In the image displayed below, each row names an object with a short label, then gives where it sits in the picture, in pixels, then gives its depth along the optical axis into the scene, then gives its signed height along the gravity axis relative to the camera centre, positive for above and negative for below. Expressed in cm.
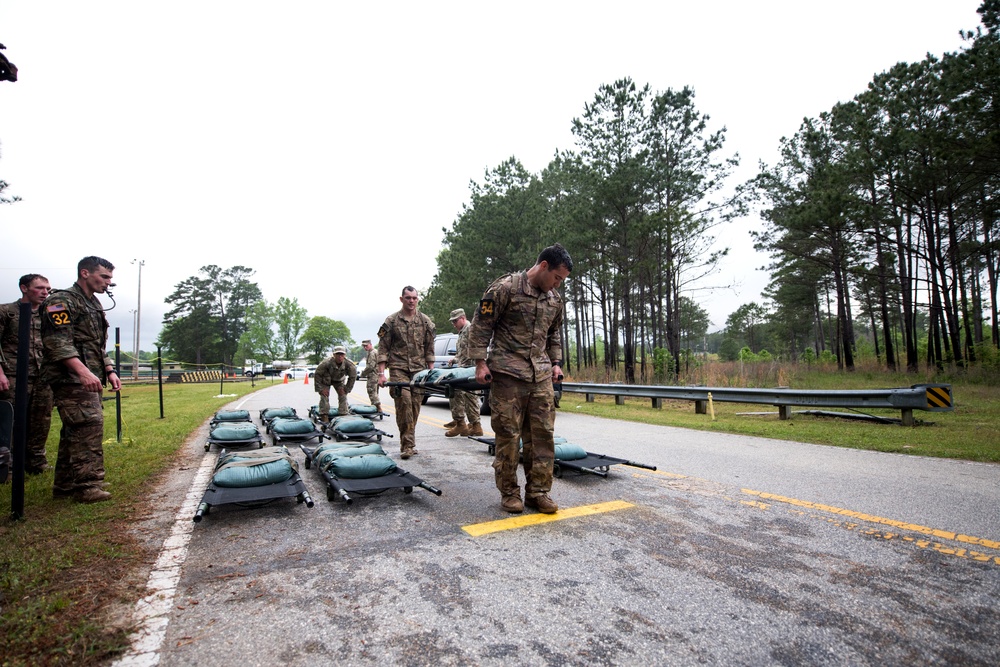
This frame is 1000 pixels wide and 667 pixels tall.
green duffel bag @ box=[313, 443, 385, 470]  495 -83
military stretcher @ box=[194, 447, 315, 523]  384 -92
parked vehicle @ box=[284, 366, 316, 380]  5380 +0
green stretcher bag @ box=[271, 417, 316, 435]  730 -80
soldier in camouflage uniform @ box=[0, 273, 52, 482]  525 +12
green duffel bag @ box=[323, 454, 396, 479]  452 -88
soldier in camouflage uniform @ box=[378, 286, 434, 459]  703 +37
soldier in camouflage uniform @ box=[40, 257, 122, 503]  423 -22
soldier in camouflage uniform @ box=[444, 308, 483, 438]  855 -80
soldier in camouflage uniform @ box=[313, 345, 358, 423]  987 -17
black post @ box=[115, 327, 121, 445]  752 +45
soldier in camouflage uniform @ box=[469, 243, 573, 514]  407 -3
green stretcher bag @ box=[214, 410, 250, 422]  823 -70
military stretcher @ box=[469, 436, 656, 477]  507 -102
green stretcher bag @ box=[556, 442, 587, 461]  517 -91
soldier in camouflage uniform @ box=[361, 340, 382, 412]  1167 -8
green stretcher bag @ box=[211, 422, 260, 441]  666 -79
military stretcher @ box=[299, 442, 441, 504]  423 -94
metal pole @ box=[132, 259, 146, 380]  5342 +721
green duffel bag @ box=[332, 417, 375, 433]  754 -82
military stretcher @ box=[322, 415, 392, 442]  755 -89
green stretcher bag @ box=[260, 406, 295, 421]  867 -71
